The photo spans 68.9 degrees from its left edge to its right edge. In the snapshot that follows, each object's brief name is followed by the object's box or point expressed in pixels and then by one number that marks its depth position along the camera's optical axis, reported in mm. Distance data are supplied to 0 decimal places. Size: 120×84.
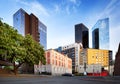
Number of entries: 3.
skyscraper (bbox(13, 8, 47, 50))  63049
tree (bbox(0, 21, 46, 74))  20268
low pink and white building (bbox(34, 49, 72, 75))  39894
